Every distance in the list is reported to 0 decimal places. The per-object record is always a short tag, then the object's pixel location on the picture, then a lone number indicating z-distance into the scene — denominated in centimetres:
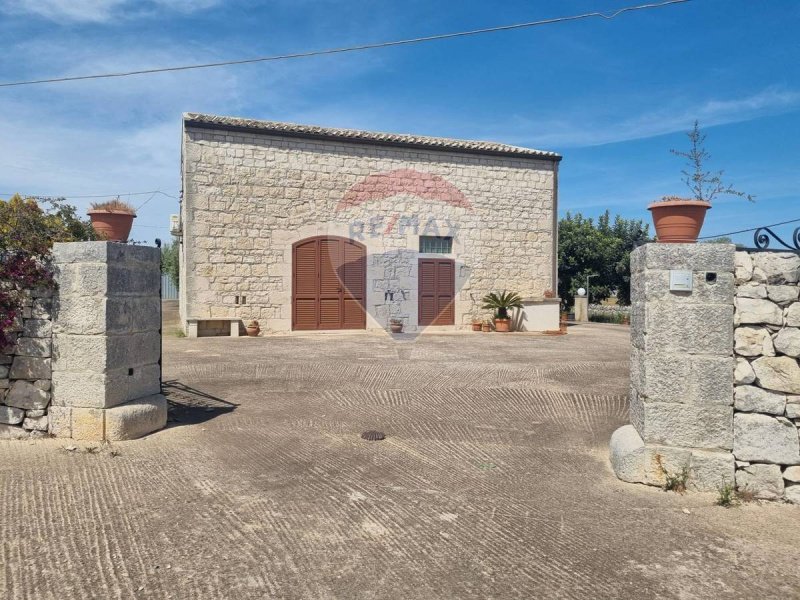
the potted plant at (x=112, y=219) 518
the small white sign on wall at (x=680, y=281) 392
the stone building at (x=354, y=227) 1359
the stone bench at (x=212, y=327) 1309
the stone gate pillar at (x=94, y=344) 483
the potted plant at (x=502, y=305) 1555
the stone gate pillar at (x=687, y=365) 389
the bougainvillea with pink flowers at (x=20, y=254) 482
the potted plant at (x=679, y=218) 403
